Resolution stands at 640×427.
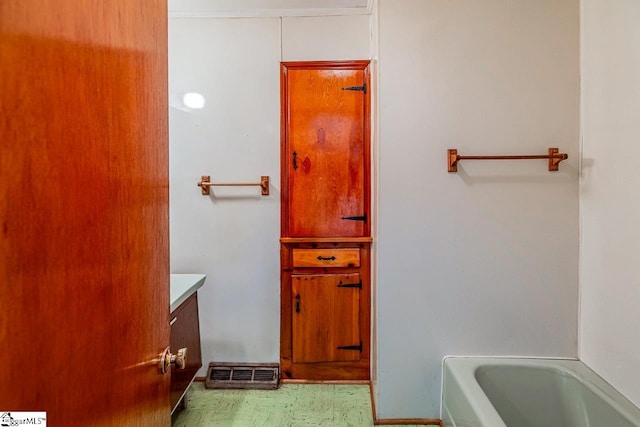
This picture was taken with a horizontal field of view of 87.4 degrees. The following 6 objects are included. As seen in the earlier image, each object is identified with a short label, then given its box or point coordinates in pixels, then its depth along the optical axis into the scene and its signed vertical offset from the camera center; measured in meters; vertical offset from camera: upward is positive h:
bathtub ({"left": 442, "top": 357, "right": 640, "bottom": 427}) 1.52 -0.91
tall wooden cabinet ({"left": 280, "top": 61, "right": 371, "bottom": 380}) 2.28 -0.03
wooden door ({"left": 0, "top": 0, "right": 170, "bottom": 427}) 0.42 +0.00
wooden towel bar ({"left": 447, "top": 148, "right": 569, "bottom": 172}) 1.73 +0.26
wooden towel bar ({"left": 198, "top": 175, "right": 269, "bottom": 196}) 2.29 +0.16
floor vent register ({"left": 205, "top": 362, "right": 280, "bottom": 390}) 2.19 -1.14
